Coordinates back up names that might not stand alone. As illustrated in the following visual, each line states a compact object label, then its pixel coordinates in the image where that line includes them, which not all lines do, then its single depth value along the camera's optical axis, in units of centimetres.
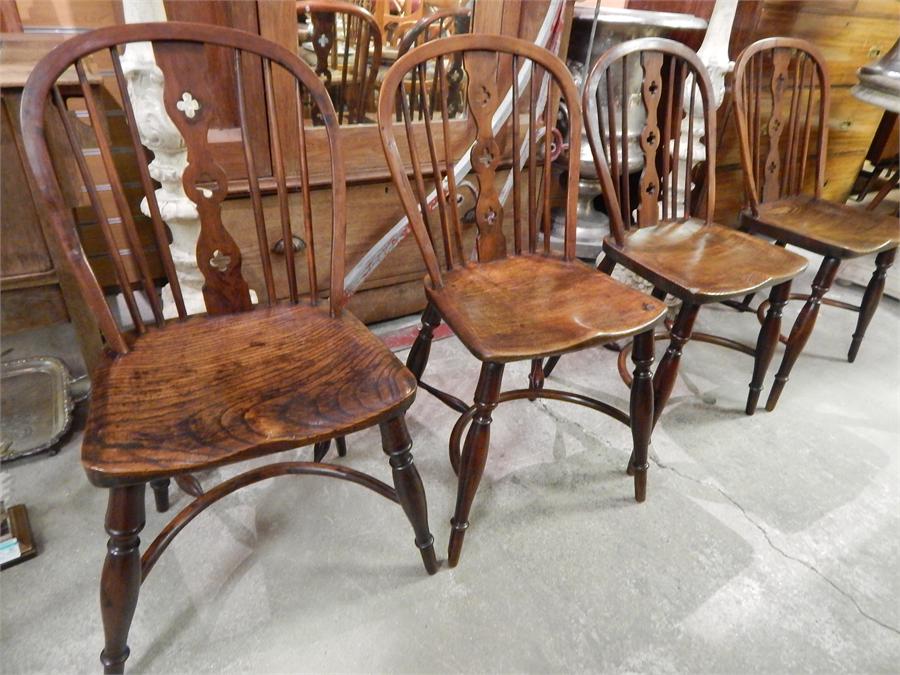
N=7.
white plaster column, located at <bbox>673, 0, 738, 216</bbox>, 183
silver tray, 142
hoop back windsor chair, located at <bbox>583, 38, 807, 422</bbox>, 133
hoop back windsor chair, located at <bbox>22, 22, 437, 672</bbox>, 80
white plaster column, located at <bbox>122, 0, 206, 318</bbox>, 109
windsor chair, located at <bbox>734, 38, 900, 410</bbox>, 162
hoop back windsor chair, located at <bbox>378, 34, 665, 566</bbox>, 106
